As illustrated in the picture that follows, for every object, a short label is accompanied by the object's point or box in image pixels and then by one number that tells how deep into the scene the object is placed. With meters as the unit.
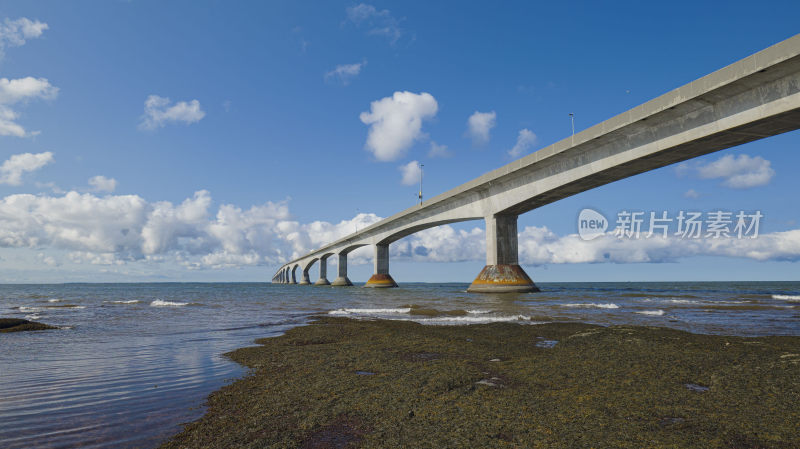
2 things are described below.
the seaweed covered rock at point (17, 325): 12.70
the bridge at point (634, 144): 16.72
